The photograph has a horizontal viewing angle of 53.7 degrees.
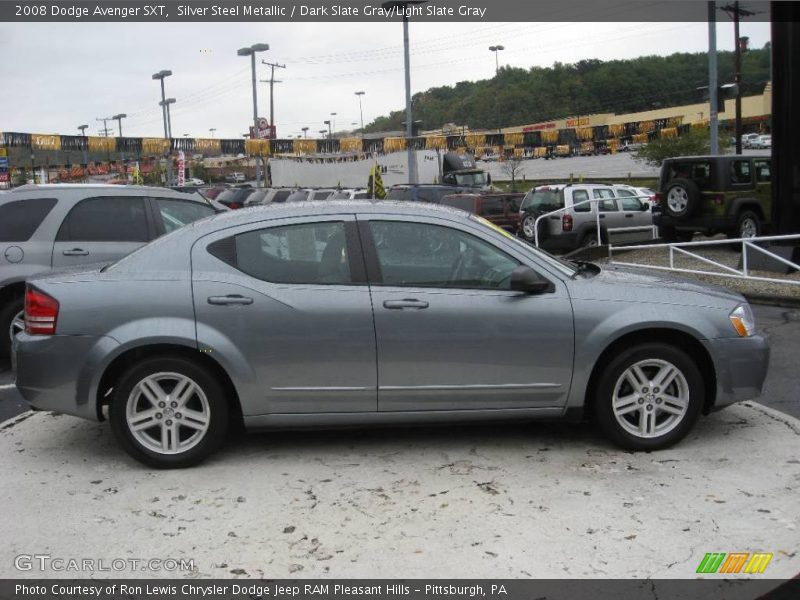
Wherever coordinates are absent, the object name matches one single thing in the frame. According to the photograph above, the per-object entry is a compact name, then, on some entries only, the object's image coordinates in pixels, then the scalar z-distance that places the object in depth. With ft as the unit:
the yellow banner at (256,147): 113.60
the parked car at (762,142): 188.85
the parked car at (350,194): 96.58
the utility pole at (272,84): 212.23
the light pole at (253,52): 148.56
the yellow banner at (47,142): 104.42
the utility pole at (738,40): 119.64
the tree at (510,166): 159.37
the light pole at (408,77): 92.79
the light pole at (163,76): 171.60
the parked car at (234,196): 105.60
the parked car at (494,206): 63.74
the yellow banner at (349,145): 121.08
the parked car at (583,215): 59.57
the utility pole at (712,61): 70.85
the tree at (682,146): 131.44
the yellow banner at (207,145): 116.26
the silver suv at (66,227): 25.49
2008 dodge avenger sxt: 15.23
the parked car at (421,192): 76.68
